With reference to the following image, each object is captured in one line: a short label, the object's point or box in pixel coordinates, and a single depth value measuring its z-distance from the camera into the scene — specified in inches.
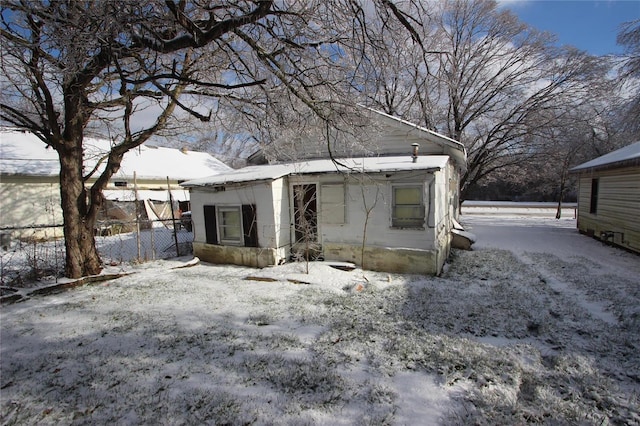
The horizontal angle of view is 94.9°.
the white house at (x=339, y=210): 323.9
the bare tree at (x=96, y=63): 137.2
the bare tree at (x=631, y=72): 463.8
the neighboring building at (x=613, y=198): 402.0
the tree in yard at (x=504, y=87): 634.8
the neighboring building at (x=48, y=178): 526.3
